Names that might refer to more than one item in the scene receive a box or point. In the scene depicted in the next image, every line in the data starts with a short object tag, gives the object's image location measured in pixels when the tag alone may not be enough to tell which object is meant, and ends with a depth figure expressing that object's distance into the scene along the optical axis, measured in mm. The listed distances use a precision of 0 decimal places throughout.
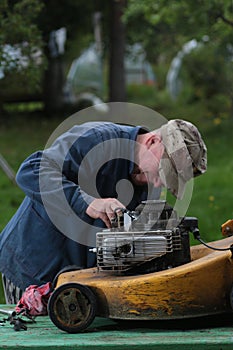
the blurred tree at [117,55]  30220
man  8070
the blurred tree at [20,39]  12398
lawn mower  6863
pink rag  8055
